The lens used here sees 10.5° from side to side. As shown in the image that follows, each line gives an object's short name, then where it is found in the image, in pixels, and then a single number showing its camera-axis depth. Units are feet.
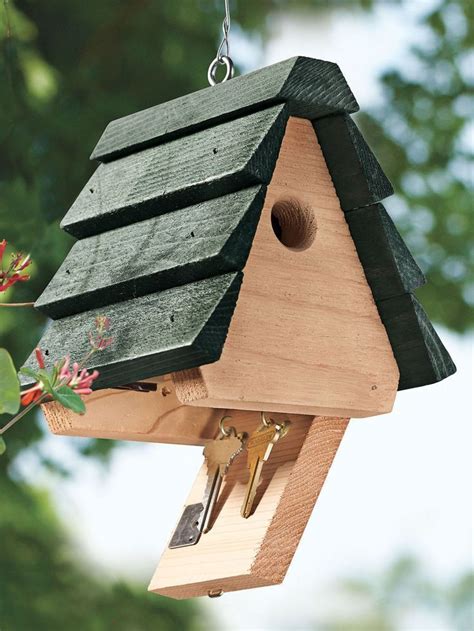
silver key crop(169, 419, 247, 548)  4.94
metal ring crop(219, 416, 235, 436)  4.97
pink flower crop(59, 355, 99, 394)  4.19
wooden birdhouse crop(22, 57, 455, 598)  4.49
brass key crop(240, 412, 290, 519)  4.82
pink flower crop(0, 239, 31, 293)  4.28
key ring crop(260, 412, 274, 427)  4.84
